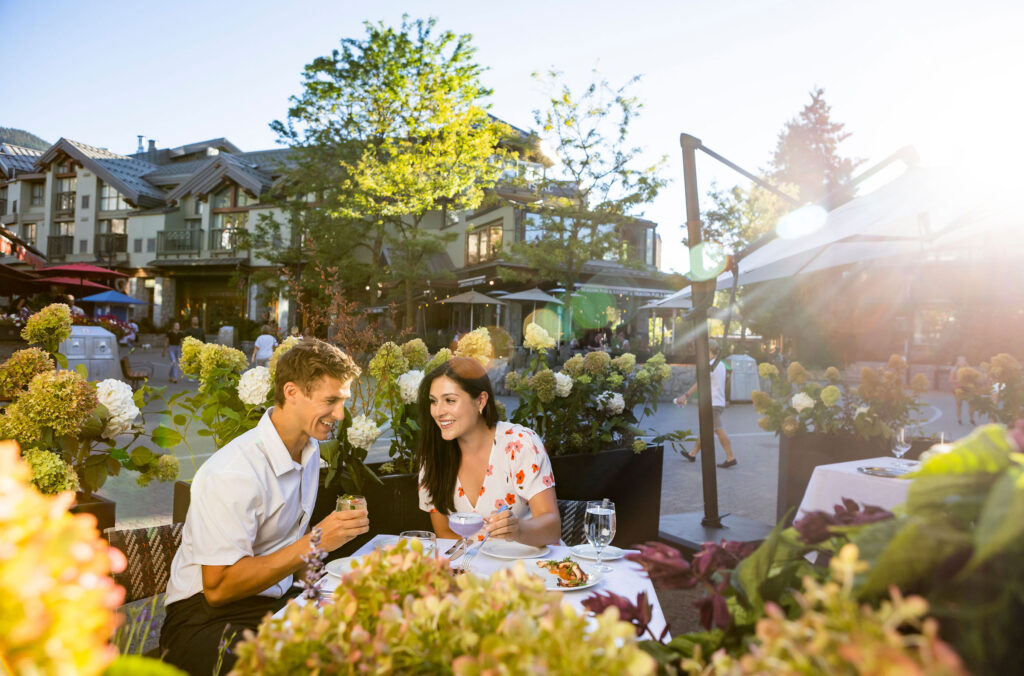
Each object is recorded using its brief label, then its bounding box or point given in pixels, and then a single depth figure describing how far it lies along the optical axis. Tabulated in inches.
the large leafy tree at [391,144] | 810.8
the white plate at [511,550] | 93.7
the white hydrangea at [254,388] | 128.2
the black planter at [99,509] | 102.8
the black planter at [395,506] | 143.3
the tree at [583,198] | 859.4
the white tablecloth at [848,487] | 143.4
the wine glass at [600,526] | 93.4
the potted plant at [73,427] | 93.0
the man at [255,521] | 88.2
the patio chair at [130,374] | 492.1
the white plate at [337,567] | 83.3
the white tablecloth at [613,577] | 79.1
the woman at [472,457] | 130.3
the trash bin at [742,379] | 679.1
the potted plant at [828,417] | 193.6
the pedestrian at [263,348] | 504.1
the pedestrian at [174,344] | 669.9
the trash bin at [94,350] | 486.9
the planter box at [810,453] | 197.2
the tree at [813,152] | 1793.8
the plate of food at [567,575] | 80.2
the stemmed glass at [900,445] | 171.5
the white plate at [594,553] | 94.7
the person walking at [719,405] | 346.0
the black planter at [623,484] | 189.3
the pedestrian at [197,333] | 1004.7
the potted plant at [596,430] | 190.9
